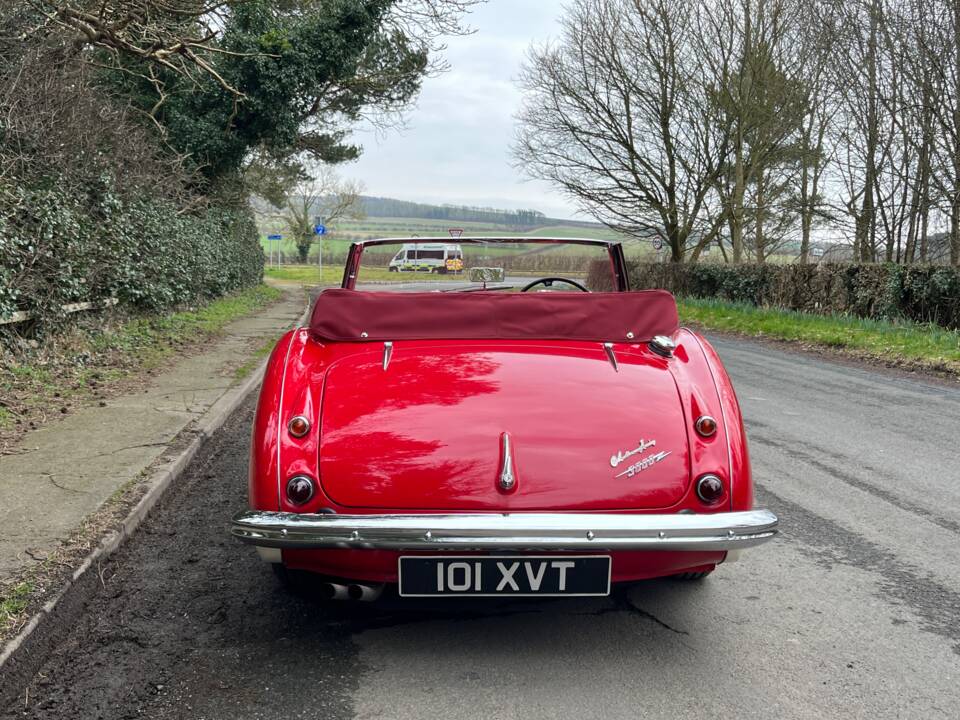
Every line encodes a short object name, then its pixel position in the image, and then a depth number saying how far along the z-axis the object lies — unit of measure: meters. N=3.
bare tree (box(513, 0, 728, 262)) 23.73
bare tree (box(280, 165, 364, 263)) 68.75
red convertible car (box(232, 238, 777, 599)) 2.60
